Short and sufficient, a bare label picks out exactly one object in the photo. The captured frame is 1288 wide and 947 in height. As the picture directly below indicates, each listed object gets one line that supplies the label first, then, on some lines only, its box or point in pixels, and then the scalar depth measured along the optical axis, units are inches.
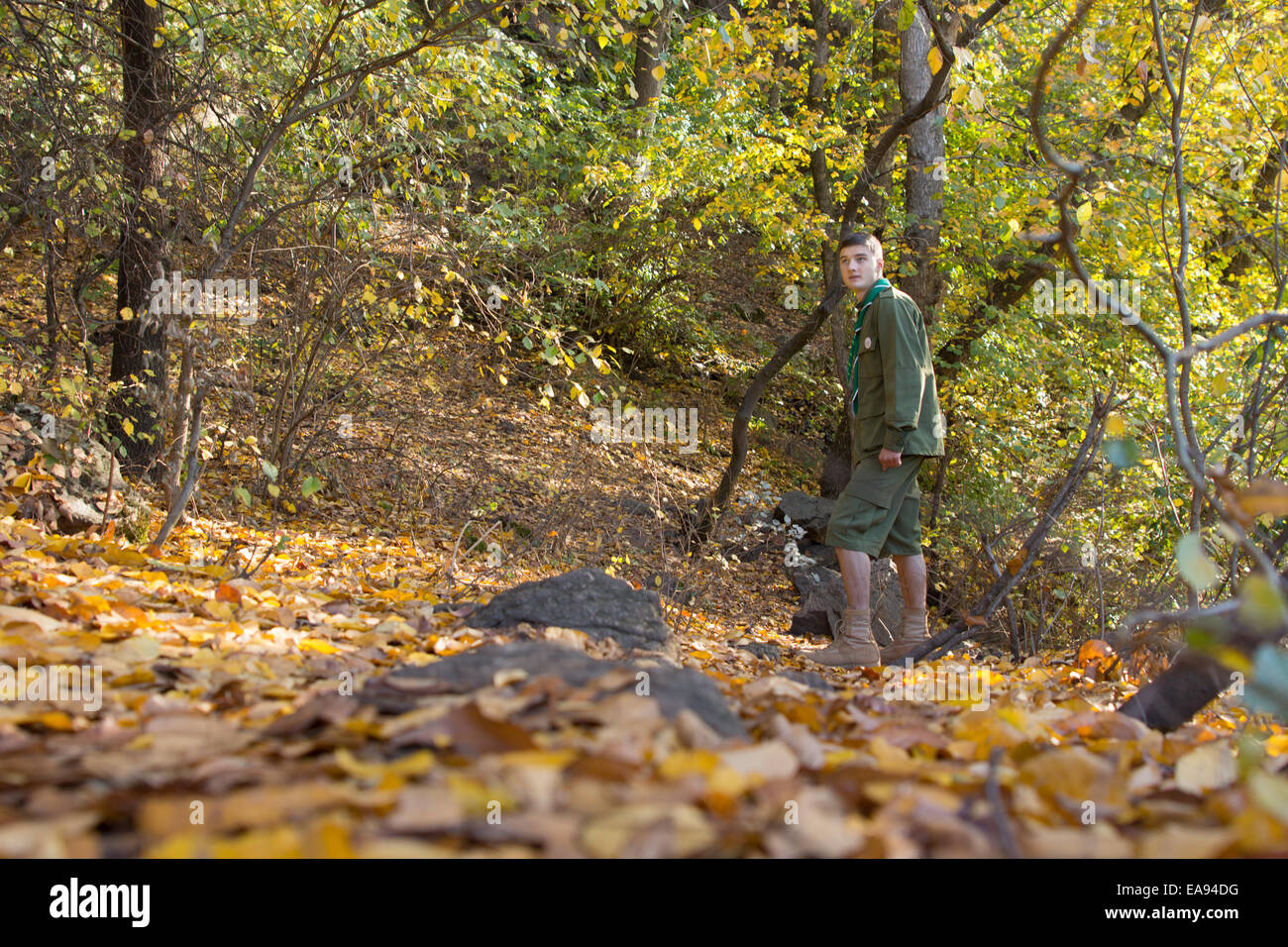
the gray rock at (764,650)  172.6
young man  161.6
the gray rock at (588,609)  131.9
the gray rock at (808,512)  373.1
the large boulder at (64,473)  178.4
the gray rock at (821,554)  355.7
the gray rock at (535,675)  74.5
